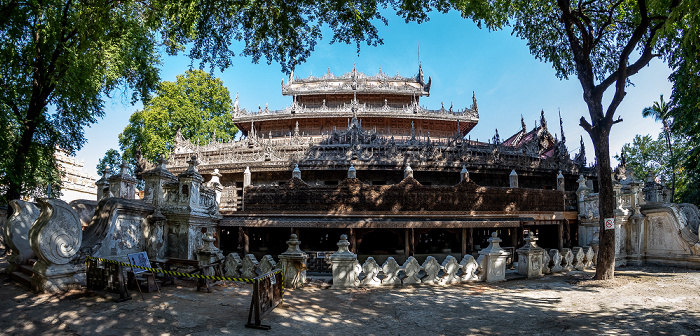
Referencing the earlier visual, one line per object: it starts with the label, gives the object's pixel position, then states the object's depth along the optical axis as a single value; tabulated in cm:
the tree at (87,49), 852
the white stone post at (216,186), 1579
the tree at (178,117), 3156
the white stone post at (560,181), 1934
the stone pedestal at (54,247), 727
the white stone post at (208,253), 1021
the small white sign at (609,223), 1094
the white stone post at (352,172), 1633
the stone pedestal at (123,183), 1495
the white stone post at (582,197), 1659
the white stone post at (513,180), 1839
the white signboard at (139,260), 869
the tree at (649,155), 3544
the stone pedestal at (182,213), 1124
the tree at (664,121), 3043
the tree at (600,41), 1099
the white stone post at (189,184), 1125
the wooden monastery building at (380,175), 1520
